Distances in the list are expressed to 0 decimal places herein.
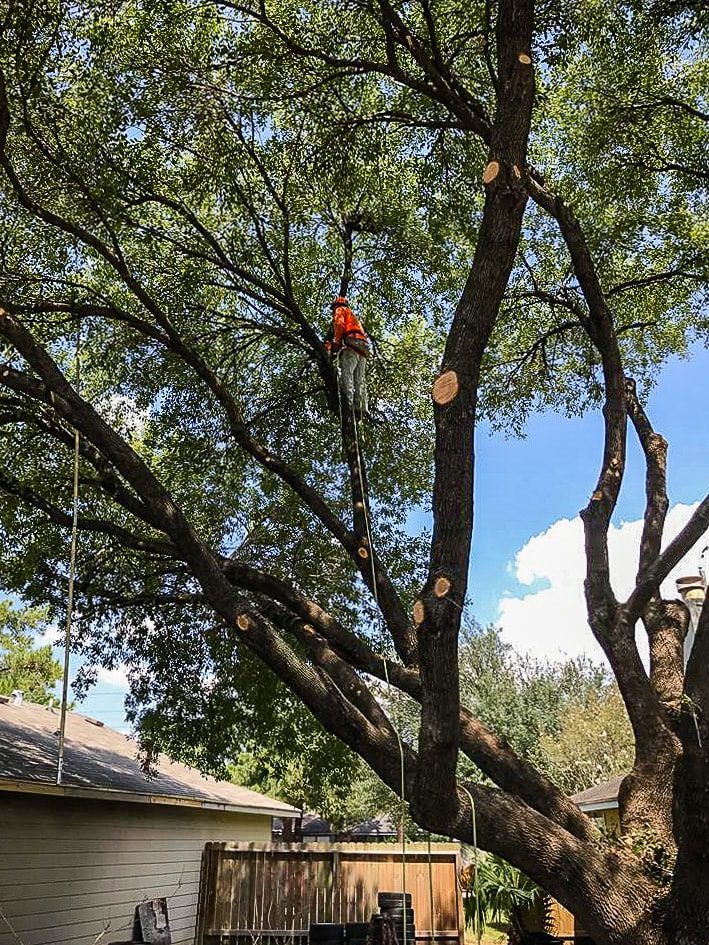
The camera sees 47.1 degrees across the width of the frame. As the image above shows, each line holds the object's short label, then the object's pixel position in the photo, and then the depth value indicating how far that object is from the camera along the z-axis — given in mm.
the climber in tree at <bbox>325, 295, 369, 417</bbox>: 6715
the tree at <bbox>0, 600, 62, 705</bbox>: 25016
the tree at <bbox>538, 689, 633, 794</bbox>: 24094
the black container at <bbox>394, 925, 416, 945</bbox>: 8664
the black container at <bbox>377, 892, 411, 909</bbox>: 9184
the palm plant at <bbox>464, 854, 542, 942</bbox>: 10617
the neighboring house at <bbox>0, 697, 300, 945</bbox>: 7656
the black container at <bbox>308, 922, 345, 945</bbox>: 9195
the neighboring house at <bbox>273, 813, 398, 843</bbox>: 32188
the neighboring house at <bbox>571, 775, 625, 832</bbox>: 12748
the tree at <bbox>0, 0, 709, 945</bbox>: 4598
